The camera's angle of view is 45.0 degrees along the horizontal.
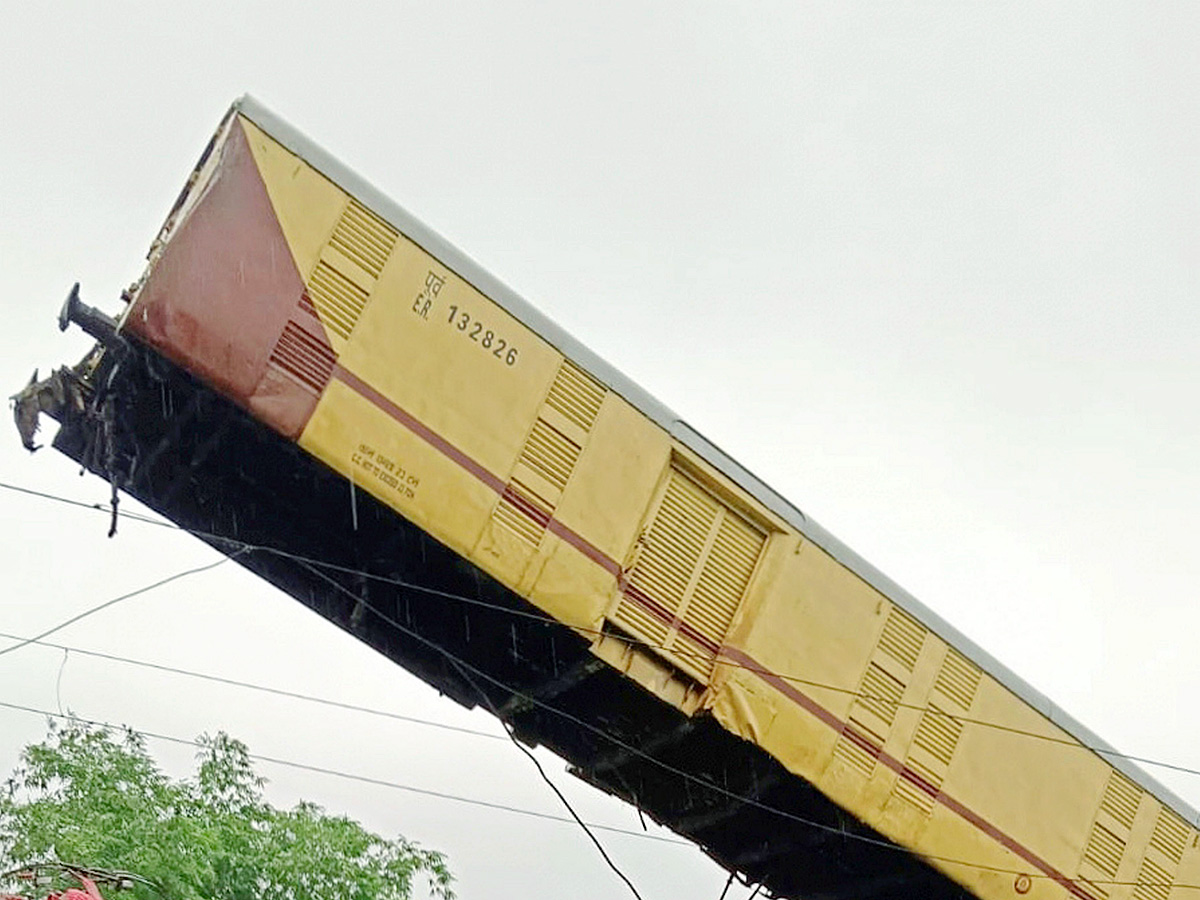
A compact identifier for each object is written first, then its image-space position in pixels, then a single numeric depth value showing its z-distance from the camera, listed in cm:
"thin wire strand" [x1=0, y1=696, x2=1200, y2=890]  909
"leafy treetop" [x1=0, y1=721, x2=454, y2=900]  1284
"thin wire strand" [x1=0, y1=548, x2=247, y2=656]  824
